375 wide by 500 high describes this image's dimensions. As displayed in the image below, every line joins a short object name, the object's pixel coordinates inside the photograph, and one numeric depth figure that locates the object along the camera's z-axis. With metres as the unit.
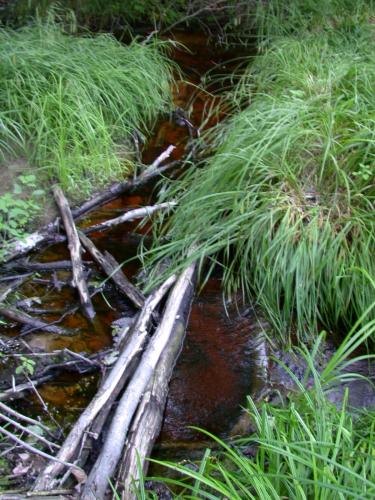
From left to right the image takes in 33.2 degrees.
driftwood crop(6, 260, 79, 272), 3.39
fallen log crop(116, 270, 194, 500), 2.24
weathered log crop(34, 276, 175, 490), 2.23
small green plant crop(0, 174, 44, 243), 3.35
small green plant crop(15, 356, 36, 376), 2.62
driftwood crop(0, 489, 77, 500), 2.10
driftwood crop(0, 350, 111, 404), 2.63
